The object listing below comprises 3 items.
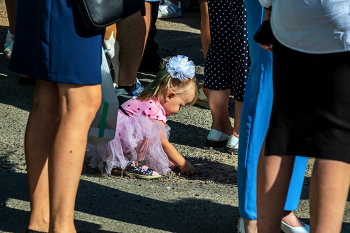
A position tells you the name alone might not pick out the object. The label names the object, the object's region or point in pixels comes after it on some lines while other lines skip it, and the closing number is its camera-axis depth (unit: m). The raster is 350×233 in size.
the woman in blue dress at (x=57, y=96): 3.96
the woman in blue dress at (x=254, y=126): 4.36
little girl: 6.36
